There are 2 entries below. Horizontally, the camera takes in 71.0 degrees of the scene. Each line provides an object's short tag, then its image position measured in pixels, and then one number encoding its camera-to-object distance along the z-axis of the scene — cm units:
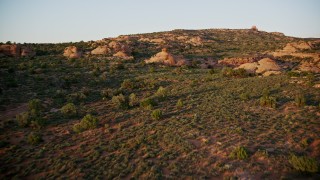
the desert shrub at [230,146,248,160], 1171
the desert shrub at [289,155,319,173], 1011
